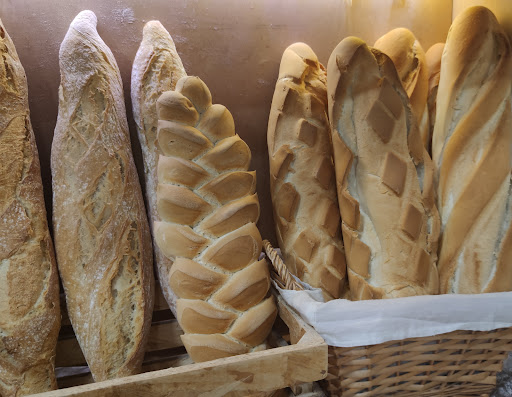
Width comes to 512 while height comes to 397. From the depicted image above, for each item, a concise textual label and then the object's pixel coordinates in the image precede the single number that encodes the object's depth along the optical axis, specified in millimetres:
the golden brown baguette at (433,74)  1067
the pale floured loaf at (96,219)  925
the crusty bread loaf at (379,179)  882
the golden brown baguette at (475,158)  903
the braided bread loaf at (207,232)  833
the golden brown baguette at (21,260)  871
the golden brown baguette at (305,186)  966
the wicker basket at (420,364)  812
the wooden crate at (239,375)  674
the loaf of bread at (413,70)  1031
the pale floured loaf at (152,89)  1009
